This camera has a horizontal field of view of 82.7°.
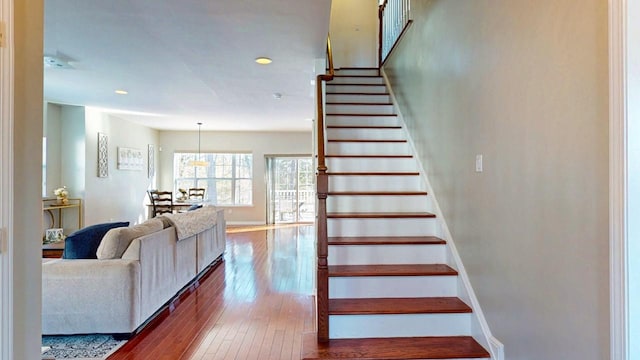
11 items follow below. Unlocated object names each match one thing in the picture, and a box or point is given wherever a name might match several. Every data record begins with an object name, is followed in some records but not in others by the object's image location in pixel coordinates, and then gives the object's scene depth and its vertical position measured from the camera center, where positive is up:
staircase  2.26 -0.64
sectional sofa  2.78 -0.83
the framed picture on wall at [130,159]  7.79 +0.49
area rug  2.57 -1.24
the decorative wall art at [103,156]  7.03 +0.49
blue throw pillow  3.02 -0.53
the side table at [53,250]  4.40 -0.86
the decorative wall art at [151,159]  9.14 +0.55
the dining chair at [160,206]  7.65 -0.54
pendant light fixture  8.49 +0.41
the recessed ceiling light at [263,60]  3.83 +1.29
